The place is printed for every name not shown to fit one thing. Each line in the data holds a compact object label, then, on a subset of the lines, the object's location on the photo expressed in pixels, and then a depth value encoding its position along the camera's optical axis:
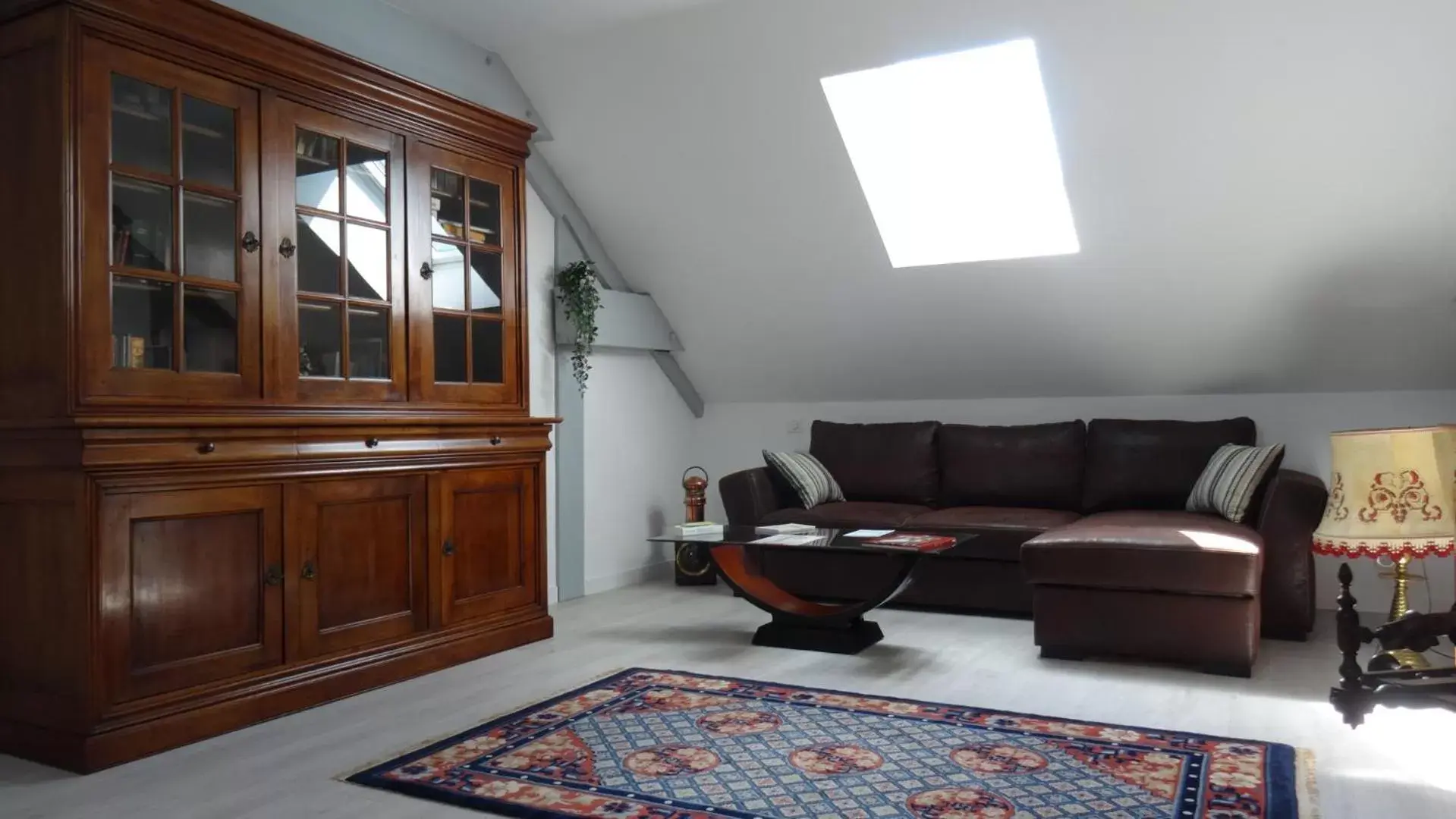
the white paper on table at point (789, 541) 4.10
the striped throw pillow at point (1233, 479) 4.45
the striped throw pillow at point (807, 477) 5.45
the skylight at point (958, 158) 4.82
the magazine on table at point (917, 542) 3.89
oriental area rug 2.49
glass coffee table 3.99
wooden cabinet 2.88
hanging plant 5.32
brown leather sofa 3.77
